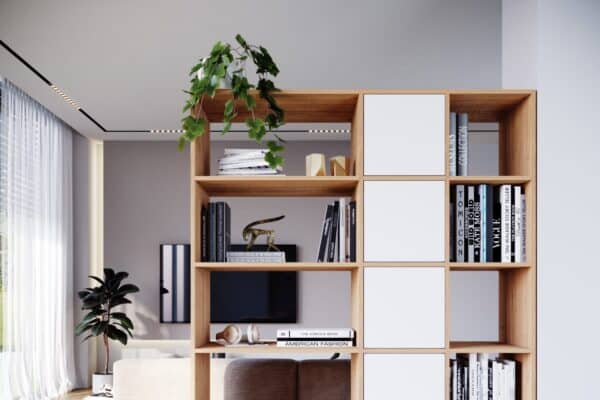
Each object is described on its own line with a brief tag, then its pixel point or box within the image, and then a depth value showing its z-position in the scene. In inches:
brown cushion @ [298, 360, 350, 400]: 139.4
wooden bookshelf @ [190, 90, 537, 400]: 108.5
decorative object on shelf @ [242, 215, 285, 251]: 125.2
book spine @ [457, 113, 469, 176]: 112.4
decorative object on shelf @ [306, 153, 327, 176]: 114.8
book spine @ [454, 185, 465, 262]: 110.8
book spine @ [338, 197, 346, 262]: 114.7
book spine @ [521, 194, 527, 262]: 110.7
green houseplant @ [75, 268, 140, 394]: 274.2
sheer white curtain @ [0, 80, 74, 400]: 230.8
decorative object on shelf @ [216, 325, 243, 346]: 113.4
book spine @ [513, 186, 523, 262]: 110.2
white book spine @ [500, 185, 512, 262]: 110.3
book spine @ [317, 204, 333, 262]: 116.2
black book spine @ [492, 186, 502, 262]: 110.7
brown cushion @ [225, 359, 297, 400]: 138.6
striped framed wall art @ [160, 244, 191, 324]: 303.7
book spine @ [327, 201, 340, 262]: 115.7
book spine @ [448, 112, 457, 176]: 111.7
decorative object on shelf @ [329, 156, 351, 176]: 117.9
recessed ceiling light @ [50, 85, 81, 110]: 223.3
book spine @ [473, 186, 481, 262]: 110.7
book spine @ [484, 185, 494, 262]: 110.6
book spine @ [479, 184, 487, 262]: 110.5
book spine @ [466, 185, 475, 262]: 110.7
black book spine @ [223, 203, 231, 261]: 113.6
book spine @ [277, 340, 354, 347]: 109.8
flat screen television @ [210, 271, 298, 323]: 303.3
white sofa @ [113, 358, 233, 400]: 147.3
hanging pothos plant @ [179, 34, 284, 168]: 104.5
